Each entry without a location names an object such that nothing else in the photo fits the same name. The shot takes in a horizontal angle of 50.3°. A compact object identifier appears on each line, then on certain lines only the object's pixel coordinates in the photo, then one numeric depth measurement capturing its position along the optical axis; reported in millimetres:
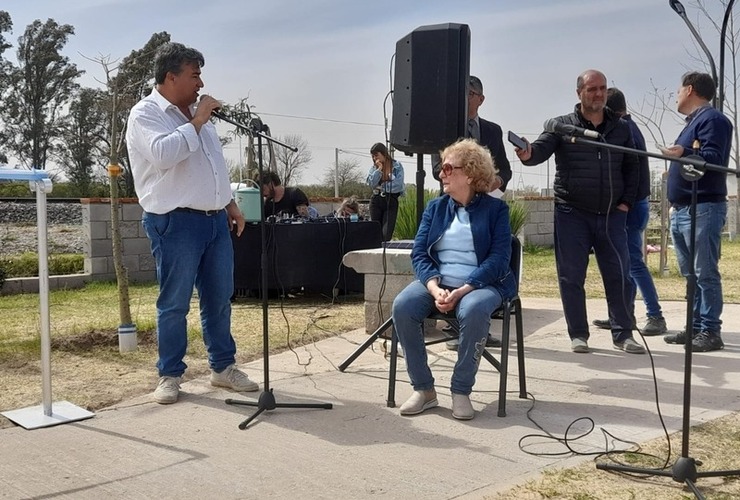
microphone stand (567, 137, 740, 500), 2584
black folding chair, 3641
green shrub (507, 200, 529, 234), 11730
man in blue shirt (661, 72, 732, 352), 5016
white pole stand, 3434
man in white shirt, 3814
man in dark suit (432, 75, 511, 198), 5293
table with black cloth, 7996
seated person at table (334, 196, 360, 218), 9820
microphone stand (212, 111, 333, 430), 3635
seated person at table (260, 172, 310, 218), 8953
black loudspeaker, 4832
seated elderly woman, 3580
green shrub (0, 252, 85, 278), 10547
